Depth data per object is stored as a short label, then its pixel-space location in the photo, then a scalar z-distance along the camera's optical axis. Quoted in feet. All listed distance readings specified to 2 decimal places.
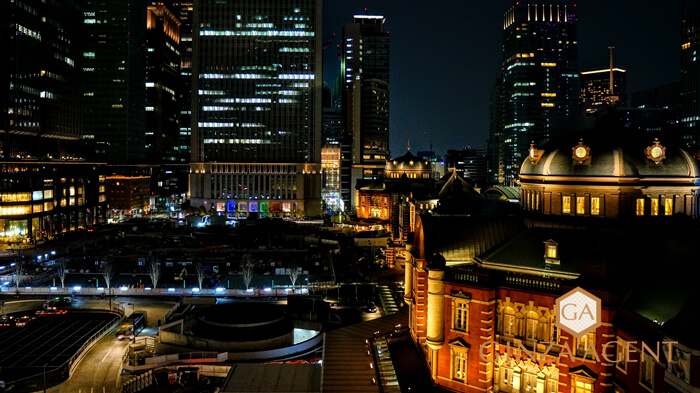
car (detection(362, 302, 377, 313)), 205.94
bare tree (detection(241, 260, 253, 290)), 243.19
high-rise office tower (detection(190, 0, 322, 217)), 568.41
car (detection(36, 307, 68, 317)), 204.90
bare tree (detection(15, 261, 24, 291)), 241.96
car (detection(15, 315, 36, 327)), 193.24
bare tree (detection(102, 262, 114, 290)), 236.02
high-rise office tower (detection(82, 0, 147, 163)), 641.40
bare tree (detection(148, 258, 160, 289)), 240.51
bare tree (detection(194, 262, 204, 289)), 243.50
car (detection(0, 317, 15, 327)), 193.26
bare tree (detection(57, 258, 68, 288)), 245.86
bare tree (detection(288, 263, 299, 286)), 245.59
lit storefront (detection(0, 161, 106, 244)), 377.71
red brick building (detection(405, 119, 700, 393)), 103.35
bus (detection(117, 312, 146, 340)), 179.52
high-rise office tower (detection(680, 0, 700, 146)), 503.61
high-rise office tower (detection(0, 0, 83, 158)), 440.04
